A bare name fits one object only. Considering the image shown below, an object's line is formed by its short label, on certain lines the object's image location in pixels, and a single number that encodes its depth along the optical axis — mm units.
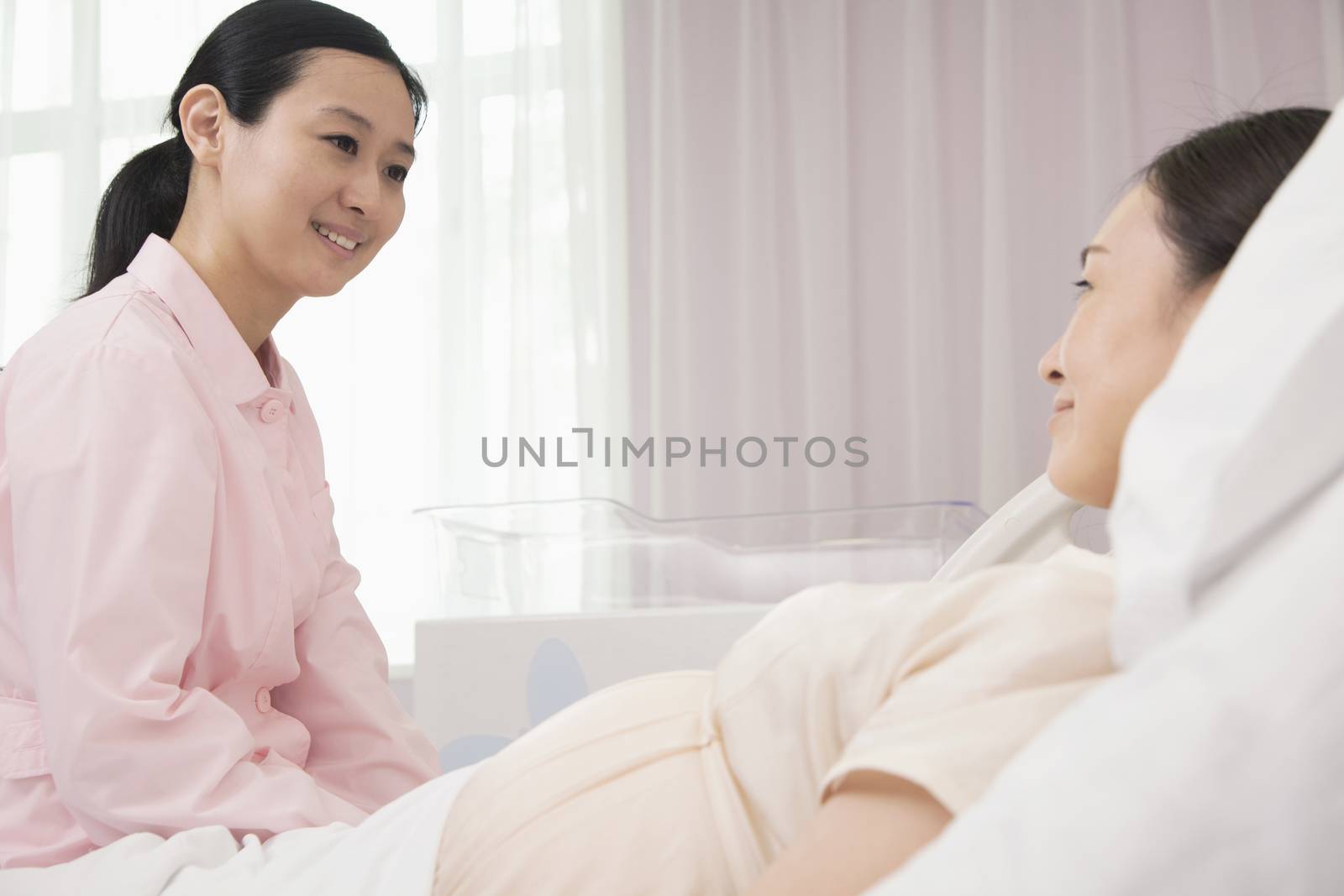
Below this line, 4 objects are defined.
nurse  889
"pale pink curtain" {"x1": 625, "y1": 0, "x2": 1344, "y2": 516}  2480
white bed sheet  647
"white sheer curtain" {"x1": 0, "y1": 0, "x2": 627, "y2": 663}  2670
